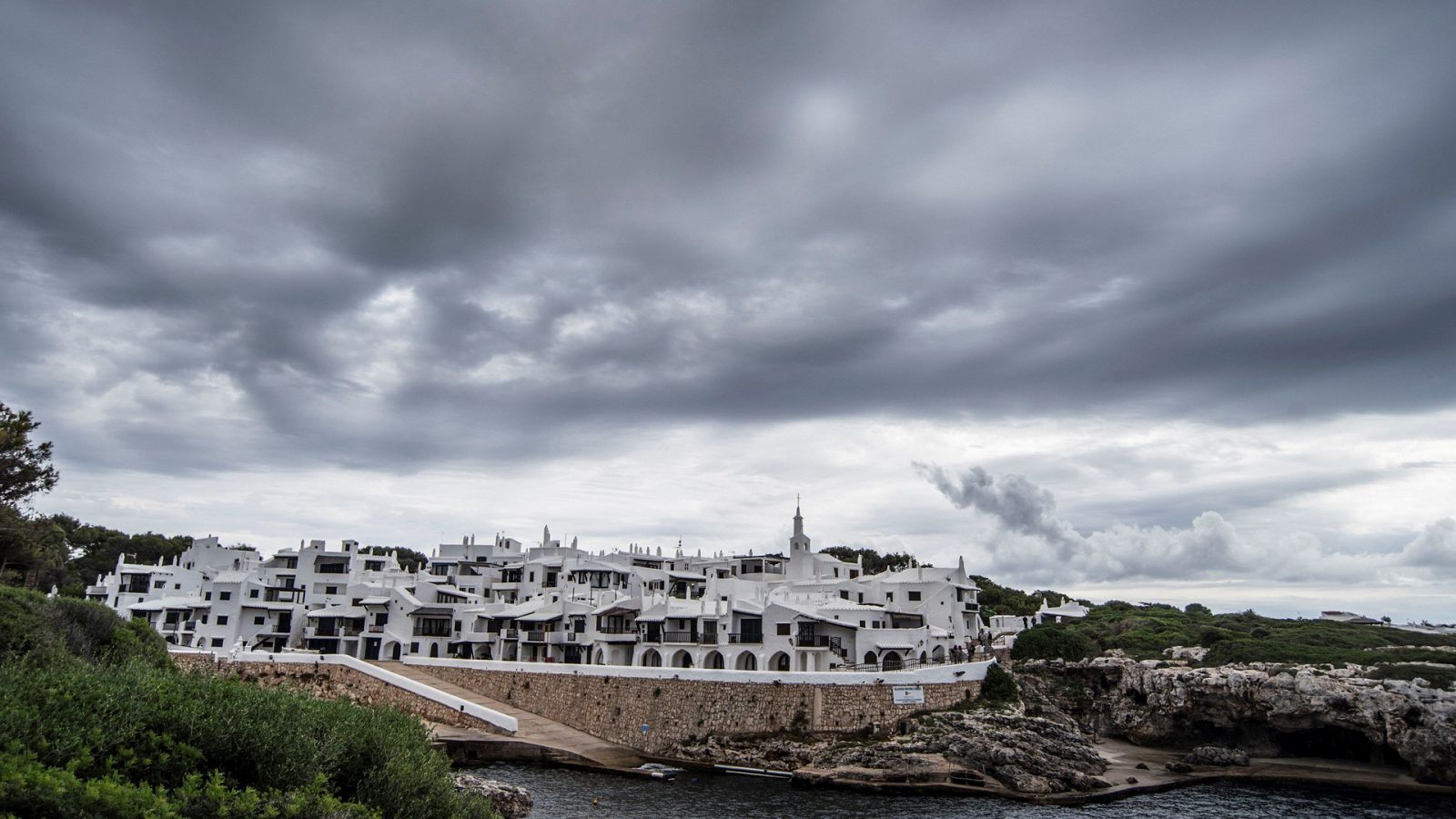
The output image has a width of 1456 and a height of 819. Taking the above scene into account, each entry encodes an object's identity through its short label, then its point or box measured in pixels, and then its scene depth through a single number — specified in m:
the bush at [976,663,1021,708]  56.31
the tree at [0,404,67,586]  41.91
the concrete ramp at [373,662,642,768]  50.06
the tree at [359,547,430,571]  124.79
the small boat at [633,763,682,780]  46.72
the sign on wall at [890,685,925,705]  52.38
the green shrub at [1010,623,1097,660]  68.75
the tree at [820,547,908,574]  116.00
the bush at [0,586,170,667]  26.64
